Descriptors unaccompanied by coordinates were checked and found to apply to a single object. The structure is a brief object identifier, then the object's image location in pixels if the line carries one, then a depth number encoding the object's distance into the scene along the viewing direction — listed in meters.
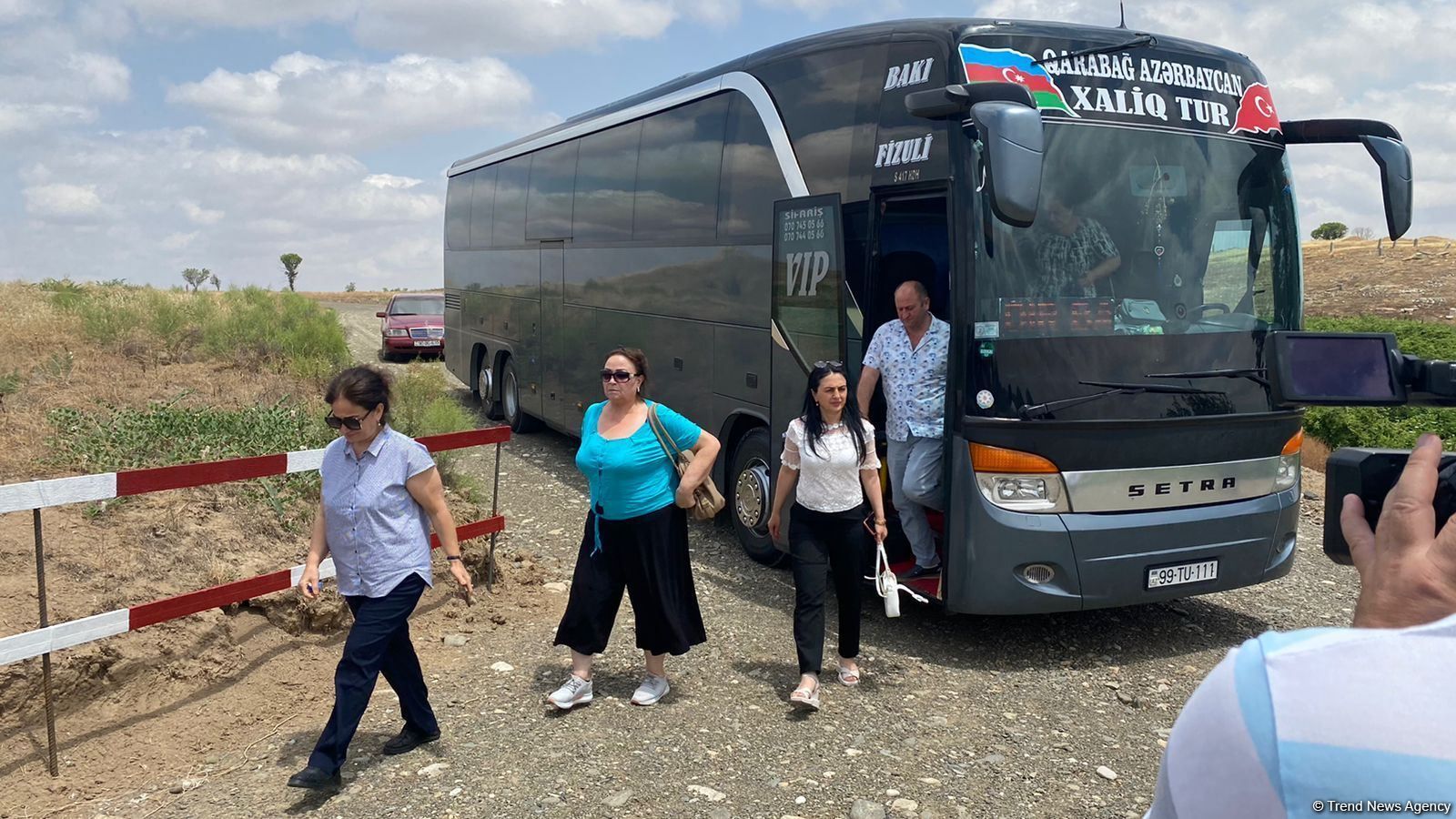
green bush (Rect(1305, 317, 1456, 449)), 12.93
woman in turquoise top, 5.42
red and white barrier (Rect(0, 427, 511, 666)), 4.57
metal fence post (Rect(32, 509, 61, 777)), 4.62
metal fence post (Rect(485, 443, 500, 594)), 7.37
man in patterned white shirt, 6.35
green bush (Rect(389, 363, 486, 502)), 9.09
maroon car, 26.47
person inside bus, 6.02
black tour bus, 5.94
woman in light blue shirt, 4.64
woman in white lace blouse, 5.74
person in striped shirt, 1.02
